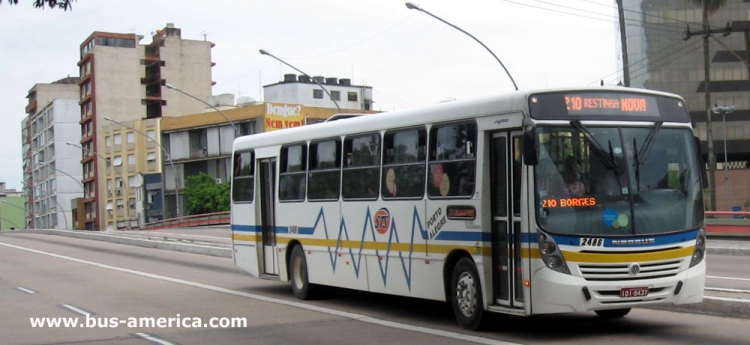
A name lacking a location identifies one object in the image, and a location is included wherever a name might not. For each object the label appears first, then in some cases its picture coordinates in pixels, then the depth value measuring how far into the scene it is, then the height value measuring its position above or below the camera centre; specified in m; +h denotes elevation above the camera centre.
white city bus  10.31 -0.07
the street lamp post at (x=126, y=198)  98.06 +1.41
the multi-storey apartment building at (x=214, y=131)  78.25 +6.78
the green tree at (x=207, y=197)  76.88 +0.95
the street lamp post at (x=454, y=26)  24.69 +4.77
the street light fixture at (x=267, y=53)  31.43 +5.11
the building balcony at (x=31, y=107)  140.50 +16.28
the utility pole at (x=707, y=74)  39.69 +5.75
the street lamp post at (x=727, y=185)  52.31 +0.32
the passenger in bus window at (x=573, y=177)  10.45 +0.21
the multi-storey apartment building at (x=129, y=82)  105.38 +14.64
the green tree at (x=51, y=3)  10.64 +2.40
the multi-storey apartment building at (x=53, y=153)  125.88 +8.64
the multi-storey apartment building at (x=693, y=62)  74.44 +10.39
